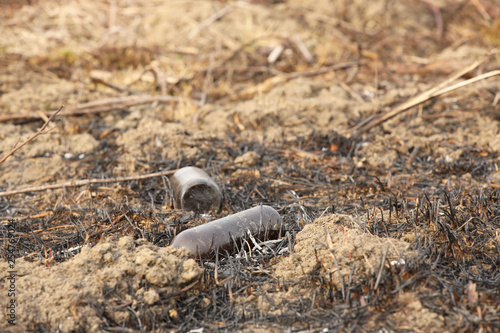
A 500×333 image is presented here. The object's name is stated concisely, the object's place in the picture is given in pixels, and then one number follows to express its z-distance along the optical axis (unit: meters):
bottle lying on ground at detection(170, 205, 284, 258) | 6.16
